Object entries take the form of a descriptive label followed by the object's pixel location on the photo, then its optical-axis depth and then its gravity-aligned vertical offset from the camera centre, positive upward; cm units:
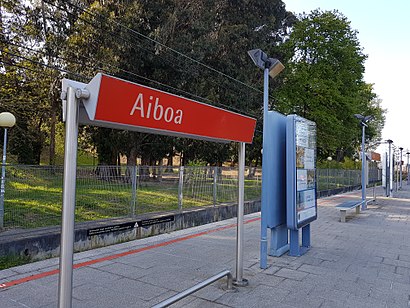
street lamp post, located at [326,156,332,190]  2236 -47
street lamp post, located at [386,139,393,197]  1862 -4
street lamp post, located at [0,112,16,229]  646 -48
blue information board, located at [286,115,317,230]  582 -5
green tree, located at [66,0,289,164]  1595 +643
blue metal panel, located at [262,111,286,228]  565 -4
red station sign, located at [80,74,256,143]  229 +47
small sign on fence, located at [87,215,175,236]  678 -131
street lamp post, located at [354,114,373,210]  1390 +63
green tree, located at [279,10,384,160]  2511 +754
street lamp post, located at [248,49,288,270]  543 +93
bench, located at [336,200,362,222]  1051 -117
